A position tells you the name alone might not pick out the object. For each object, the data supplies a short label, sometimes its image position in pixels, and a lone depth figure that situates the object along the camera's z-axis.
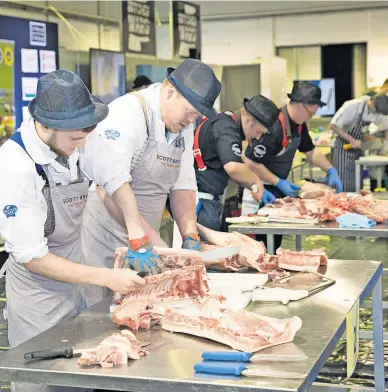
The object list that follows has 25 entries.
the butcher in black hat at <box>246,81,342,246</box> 6.30
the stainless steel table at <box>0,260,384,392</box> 2.29
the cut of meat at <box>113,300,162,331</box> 2.82
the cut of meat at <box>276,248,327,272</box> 3.67
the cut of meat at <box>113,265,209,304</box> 3.05
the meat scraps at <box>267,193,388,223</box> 5.25
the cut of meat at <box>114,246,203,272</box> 3.33
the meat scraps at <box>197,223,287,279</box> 3.67
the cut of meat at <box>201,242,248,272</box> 3.71
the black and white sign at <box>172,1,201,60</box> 10.70
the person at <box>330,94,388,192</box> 10.05
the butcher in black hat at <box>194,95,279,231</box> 5.36
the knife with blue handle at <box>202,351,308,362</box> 2.42
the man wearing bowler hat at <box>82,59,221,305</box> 3.41
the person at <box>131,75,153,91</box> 8.80
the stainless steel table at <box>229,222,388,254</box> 4.87
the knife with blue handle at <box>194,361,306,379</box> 2.30
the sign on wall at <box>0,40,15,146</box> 7.39
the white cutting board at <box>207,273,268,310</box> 3.08
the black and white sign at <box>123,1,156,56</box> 8.97
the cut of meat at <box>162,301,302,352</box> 2.57
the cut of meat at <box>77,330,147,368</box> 2.44
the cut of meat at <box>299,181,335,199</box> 6.05
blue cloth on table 4.95
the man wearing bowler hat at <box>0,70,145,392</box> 2.86
